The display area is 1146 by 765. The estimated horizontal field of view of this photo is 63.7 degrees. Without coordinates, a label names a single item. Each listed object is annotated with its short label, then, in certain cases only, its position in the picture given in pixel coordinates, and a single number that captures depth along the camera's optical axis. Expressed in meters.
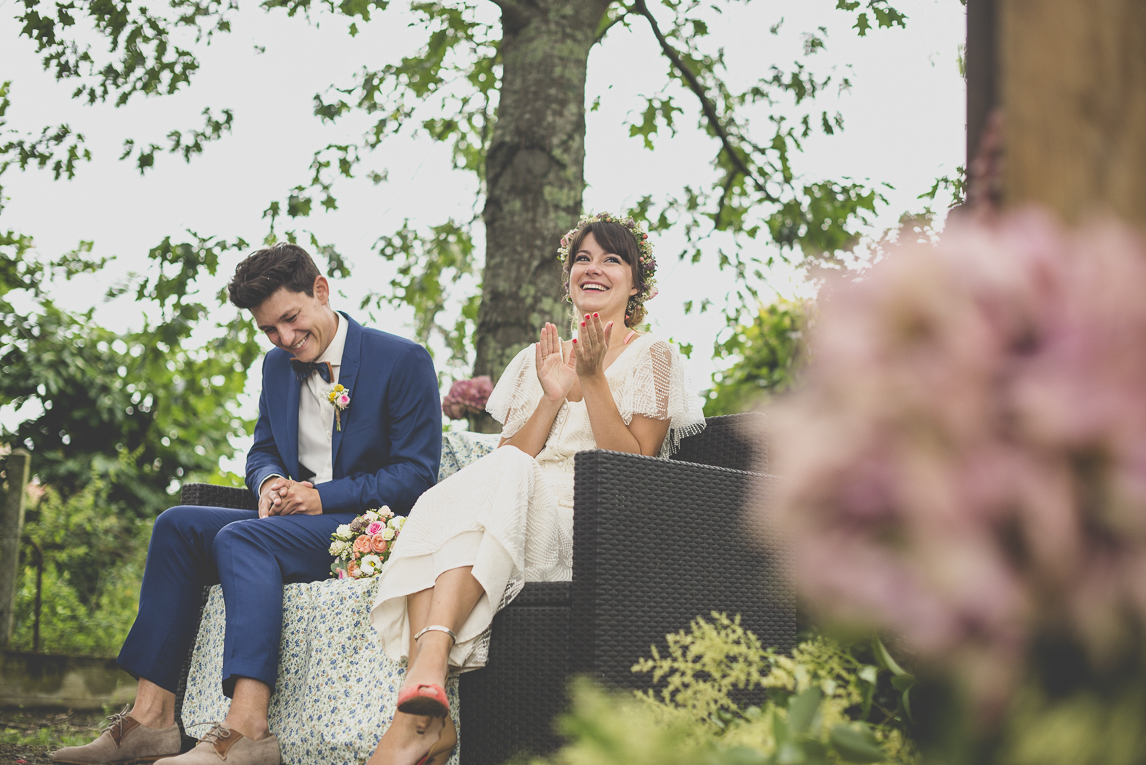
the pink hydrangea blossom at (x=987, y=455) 0.46
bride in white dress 2.10
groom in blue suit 2.43
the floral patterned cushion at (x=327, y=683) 2.30
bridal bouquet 2.55
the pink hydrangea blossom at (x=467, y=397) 4.11
